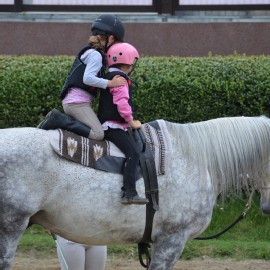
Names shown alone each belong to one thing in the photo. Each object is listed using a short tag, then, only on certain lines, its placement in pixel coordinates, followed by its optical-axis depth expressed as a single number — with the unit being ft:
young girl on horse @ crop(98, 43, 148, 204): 37.01
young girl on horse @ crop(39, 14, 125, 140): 37.40
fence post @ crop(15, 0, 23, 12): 76.43
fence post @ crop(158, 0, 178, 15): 75.72
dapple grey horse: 35.73
